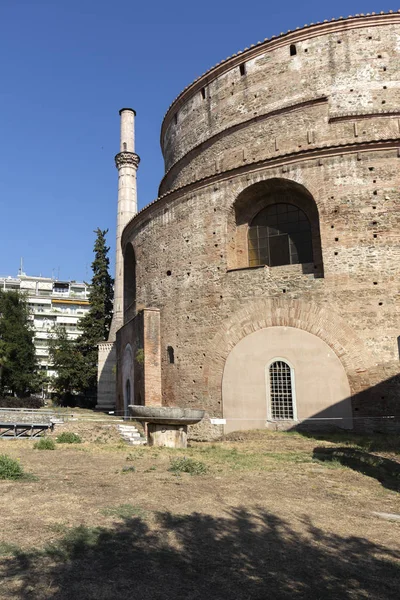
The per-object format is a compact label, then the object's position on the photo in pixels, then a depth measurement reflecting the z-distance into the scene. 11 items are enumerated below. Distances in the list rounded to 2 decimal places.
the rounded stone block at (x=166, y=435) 11.70
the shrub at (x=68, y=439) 13.08
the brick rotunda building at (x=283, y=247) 13.57
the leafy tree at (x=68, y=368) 34.38
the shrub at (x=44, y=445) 11.34
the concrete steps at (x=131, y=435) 13.36
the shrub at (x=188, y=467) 8.23
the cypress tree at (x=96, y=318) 34.91
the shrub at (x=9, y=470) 7.26
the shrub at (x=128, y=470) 8.19
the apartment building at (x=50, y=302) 66.75
